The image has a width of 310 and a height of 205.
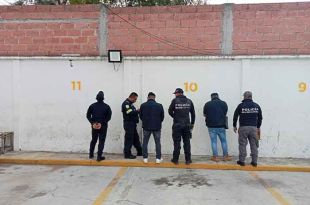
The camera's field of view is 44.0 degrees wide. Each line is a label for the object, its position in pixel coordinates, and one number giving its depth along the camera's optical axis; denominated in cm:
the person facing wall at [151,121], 1033
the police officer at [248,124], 1005
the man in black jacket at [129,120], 1074
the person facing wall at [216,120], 1056
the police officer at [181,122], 1020
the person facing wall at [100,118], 1051
